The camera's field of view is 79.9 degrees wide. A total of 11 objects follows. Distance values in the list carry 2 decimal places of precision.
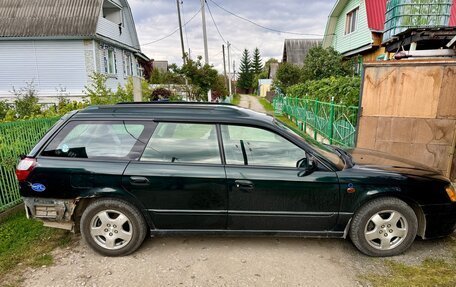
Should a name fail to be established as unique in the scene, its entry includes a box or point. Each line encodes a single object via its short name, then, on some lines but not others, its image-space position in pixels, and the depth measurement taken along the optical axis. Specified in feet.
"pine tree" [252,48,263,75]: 238.27
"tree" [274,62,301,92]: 80.07
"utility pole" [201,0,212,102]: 53.40
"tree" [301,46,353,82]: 50.19
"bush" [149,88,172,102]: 38.22
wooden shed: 15.76
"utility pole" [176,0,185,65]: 64.62
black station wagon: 9.02
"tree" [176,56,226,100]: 50.57
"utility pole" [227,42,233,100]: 130.64
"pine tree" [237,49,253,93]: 220.23
